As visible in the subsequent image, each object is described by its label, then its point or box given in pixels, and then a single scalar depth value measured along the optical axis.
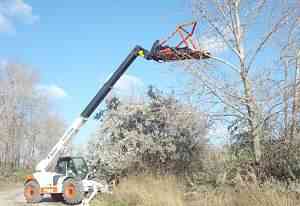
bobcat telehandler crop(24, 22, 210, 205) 15.36
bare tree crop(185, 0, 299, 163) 11.44
